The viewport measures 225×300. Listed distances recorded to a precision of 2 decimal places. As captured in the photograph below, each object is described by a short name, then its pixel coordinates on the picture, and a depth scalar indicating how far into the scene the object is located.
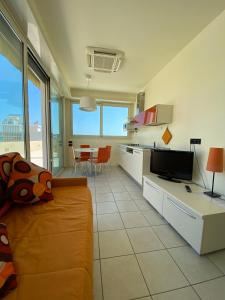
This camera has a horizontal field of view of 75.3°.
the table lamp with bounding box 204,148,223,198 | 1.81
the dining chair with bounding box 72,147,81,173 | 4.54
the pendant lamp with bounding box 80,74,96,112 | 3.72
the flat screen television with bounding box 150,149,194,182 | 2.32
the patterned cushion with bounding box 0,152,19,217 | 1.31
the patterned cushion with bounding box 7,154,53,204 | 1.37
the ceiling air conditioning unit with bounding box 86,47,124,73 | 2.77
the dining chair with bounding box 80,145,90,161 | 4.75
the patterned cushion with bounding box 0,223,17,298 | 0.65
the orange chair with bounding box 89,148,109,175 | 4.33
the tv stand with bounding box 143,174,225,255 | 1.45
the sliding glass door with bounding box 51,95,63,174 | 3.81
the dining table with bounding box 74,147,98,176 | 4.36
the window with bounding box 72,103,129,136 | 5.55
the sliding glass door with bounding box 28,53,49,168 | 2.50
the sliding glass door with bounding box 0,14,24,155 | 1.69
